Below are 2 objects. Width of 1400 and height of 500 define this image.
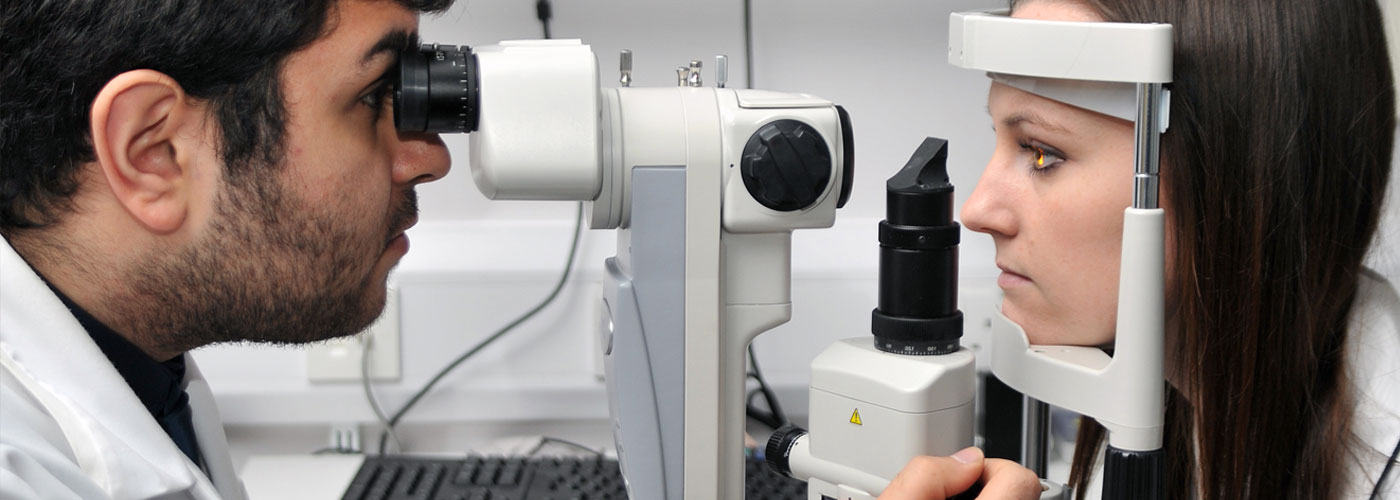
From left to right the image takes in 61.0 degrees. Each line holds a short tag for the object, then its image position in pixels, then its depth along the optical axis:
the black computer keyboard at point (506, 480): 1.15
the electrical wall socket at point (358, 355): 1.41
